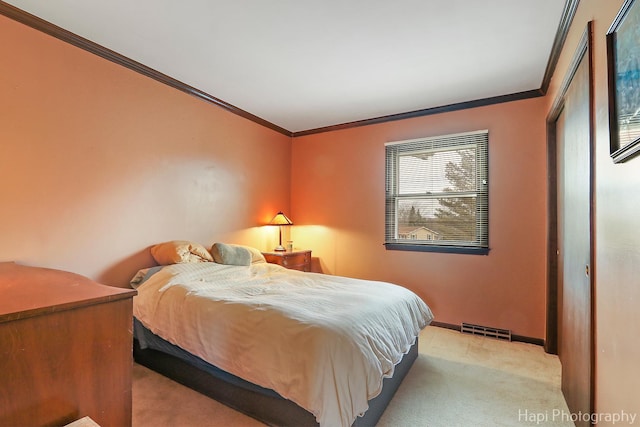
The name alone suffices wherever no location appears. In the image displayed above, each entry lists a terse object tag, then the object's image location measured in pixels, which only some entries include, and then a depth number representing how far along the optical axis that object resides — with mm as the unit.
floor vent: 3092
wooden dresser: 975
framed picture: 998
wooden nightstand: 3750
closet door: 1527
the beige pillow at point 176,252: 2682
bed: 1466
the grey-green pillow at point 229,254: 3035
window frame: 3270
